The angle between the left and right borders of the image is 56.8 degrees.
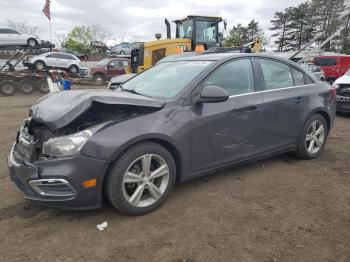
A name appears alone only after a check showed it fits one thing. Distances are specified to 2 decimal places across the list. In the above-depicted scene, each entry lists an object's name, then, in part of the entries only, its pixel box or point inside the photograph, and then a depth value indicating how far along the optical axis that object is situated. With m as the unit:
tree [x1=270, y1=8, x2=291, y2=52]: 54.84
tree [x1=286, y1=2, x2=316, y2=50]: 51.84
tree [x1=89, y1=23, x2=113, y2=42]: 61.14
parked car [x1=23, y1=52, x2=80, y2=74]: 19.89
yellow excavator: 11.77
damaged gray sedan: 2.89
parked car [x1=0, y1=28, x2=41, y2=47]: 17.78
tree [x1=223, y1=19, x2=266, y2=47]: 60.35
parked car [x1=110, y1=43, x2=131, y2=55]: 37.88
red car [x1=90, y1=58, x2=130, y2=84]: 19.61
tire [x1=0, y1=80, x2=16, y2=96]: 14.96
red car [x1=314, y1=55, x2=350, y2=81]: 21.17
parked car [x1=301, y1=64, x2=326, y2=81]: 17.77
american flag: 22.22
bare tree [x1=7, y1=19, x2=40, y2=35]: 61.89
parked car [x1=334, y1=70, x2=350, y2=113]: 8.77
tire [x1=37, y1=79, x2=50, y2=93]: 16.05
